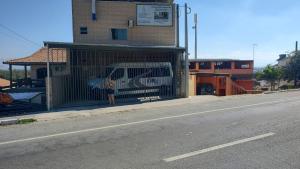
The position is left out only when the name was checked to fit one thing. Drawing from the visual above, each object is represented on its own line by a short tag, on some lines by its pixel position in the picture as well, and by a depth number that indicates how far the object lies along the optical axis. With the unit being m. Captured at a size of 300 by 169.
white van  17.75
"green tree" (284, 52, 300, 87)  30.73
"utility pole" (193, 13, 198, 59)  45.56
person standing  15.34
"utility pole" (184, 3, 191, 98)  17.69
